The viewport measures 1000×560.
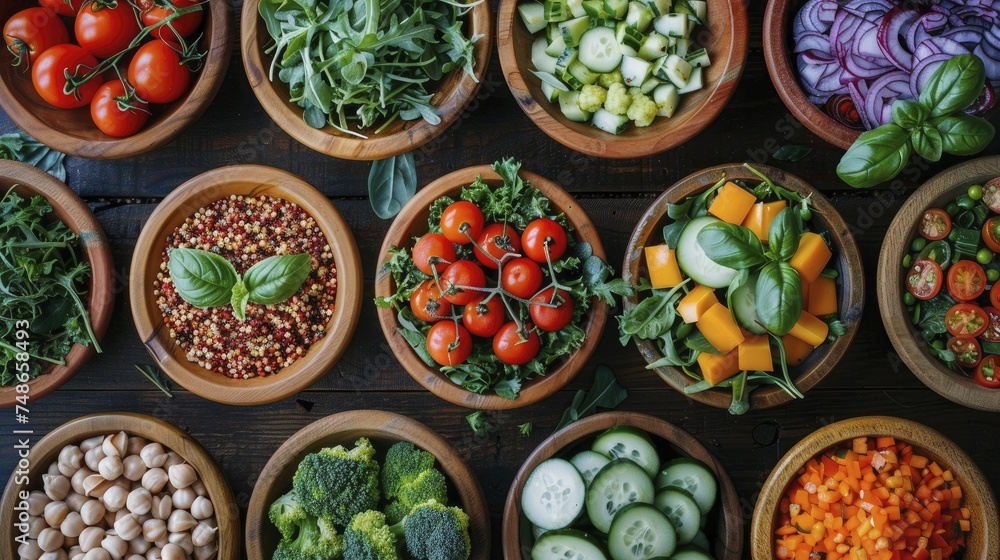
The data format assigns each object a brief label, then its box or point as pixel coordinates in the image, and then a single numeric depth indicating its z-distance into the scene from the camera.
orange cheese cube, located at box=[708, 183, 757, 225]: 0.96
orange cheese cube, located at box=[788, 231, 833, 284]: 0.95
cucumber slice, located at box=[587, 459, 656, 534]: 0.96
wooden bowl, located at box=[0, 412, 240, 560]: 1.00
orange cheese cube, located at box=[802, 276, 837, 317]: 0.97
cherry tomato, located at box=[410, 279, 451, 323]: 0.96
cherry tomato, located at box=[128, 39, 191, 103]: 0.99
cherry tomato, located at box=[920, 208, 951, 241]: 0.97
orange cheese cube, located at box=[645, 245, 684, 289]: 0.96
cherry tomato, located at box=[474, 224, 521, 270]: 0.96
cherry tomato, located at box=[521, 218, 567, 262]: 0.95
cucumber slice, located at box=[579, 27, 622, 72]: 0.98
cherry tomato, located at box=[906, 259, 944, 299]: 0.96
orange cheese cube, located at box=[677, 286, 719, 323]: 0.96
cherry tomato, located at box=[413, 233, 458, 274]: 0.96
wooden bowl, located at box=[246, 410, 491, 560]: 0.98
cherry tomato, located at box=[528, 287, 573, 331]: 0.95
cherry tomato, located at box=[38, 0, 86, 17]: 1.01
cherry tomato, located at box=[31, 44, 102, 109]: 0.99
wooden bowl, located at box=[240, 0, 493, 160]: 0.97
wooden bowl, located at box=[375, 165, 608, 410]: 0.97
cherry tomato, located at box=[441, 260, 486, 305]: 0.95
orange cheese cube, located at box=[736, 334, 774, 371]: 0.96
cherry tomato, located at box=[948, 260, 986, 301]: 0.97
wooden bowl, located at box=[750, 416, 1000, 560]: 0.96
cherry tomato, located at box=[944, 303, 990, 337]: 0.97
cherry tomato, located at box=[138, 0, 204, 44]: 1.00
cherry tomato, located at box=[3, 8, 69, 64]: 1.00
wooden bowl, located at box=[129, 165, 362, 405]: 0.98
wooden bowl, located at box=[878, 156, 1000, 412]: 0.95
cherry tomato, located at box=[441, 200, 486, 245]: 0.96
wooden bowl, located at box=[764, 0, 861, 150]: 0.96
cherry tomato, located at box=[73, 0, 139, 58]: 1.00
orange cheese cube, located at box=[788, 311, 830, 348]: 0.96
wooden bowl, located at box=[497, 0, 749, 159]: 0.96
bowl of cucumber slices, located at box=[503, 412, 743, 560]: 0.96
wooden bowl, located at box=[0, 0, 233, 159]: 0.98
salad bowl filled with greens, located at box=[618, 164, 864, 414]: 0.96
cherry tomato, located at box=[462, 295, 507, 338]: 0.96
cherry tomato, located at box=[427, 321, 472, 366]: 0.96
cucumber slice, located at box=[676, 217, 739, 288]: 0.95
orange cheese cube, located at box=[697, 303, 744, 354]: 0.95
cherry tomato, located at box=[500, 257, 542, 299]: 0.96
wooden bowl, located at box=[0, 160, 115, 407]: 0.99
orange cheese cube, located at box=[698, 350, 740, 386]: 0.96
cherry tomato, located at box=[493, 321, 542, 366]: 0.96
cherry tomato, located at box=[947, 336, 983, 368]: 0.97
